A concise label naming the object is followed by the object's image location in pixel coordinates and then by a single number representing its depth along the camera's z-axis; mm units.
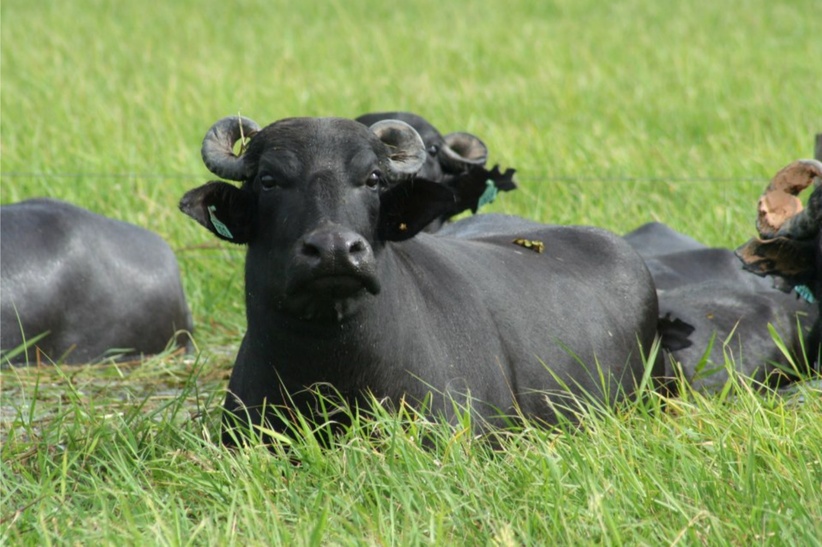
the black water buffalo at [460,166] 14469
